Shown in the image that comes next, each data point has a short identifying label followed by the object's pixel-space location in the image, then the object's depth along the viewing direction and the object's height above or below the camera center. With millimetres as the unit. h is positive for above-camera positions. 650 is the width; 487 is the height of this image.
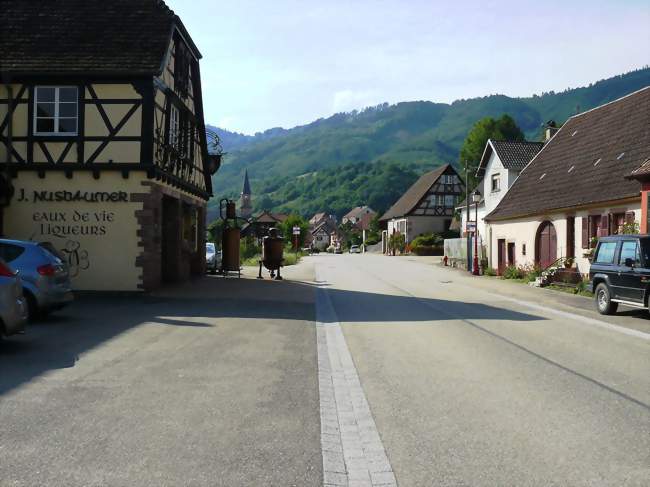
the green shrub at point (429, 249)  69938 -50
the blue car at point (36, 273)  12367 -482
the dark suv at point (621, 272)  14625 -509
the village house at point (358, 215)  165725 +8909
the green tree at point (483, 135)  77250 +13113
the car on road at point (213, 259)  34156 -586
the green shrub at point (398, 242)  76688 +730
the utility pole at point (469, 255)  37959 -324
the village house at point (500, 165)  40219 +5165
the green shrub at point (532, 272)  27572 -944
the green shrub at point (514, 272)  30719 -1078
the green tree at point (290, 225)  104662 +3557
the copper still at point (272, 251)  28547 -137
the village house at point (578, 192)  23406 +2264
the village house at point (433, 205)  77938 +5022
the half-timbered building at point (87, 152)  19078 +2694
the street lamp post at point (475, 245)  35688 +201
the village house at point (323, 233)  175625 +3908
